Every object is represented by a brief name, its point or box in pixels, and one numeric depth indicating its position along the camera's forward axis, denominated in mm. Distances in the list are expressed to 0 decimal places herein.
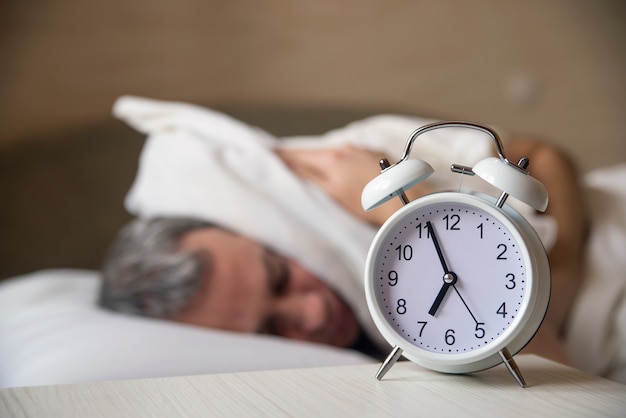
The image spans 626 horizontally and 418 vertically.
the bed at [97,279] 1094
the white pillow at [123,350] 1061
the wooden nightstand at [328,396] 523
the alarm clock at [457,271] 587
